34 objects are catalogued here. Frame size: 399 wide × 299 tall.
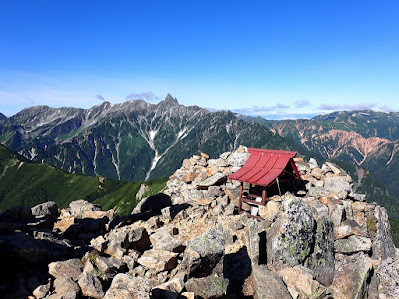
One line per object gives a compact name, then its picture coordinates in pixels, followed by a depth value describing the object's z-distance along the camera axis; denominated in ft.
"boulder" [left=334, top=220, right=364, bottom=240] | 55.83
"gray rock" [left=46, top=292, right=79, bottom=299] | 30.35
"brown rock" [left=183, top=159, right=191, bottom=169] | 115.44
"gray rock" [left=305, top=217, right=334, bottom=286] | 48.44
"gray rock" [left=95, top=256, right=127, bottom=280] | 36.91
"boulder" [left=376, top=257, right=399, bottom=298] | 48.16
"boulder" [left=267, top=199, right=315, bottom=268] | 47.65
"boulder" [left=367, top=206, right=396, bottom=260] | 58.75
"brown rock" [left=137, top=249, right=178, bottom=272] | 42.50
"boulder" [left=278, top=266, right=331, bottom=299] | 40.87
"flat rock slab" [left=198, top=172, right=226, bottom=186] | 90.03
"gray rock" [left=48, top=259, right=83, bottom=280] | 36.45
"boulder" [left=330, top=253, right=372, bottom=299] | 46.09
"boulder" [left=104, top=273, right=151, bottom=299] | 28.66
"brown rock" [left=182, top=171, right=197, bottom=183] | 100.73
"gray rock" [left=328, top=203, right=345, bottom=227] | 60.84
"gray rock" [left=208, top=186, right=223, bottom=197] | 85.15
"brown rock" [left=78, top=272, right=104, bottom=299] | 32.22
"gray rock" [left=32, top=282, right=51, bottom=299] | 31.89
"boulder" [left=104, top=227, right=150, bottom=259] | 45.83
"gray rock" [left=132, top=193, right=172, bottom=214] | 82.66
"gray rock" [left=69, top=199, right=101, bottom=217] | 88.58
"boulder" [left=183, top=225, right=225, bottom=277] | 38.29
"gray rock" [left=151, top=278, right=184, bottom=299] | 31.73
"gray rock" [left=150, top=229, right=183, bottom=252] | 48.57
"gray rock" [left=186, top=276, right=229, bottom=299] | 34.94
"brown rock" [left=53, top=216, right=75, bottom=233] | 76.79
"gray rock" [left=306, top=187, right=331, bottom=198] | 77.05
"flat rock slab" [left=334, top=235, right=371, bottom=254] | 52.70
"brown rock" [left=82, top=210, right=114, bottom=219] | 82.00
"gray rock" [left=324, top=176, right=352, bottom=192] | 77.51
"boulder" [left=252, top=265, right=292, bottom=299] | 38.58
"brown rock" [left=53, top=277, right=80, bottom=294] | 32.40
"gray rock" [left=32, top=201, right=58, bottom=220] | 72.33
